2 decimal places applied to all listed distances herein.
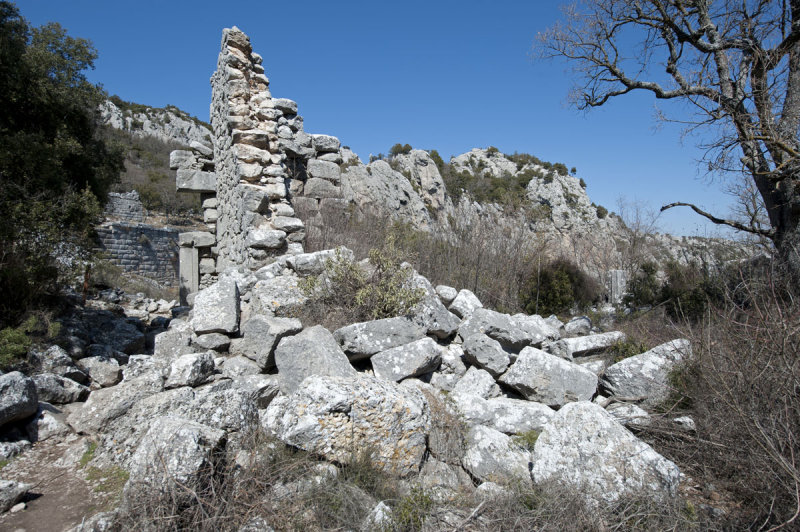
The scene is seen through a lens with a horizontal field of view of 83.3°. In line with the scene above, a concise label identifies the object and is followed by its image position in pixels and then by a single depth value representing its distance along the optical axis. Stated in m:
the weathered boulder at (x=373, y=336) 4.61
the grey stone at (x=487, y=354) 4.75
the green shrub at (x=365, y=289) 5.28
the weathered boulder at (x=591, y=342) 5.90
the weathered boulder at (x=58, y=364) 5.29
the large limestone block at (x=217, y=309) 5.20
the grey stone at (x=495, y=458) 3.35
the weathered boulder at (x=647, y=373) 4.53
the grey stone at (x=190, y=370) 4.17
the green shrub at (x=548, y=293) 8.79
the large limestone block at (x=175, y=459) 2.63
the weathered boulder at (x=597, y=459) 2.93
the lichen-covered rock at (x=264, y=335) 4.55
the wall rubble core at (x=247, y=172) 7.52
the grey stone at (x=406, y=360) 4.36
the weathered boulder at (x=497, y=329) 5.07
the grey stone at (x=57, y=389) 4.61
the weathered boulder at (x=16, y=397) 3.80
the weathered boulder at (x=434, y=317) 5.27
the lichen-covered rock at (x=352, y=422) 3.12
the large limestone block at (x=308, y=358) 3.98
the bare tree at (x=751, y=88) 7.03
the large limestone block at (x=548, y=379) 4.45
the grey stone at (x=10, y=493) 2.93
